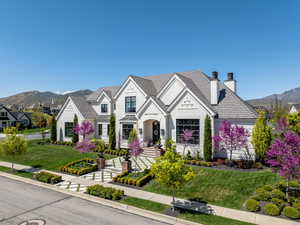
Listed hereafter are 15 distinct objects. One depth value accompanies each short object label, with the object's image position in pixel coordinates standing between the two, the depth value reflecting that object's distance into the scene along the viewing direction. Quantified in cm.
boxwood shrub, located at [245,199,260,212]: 955
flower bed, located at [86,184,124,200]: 1111
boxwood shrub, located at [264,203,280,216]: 902
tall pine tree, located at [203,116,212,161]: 1775
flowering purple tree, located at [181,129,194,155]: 1865
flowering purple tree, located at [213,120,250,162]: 1559
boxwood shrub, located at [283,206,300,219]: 858
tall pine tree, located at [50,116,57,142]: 3051
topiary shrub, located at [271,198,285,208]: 974
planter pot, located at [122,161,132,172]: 1594
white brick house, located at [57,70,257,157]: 1891
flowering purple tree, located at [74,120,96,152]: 2330
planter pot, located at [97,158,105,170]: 1602
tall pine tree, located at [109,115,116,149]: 2455
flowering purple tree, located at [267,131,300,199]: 959
